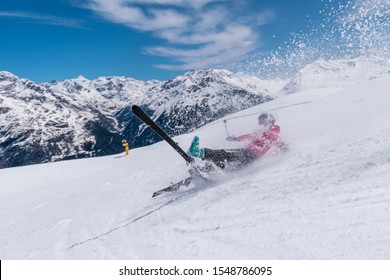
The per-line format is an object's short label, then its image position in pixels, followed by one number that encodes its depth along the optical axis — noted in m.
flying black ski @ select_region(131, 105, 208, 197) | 7.83
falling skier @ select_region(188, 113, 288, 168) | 9.65
